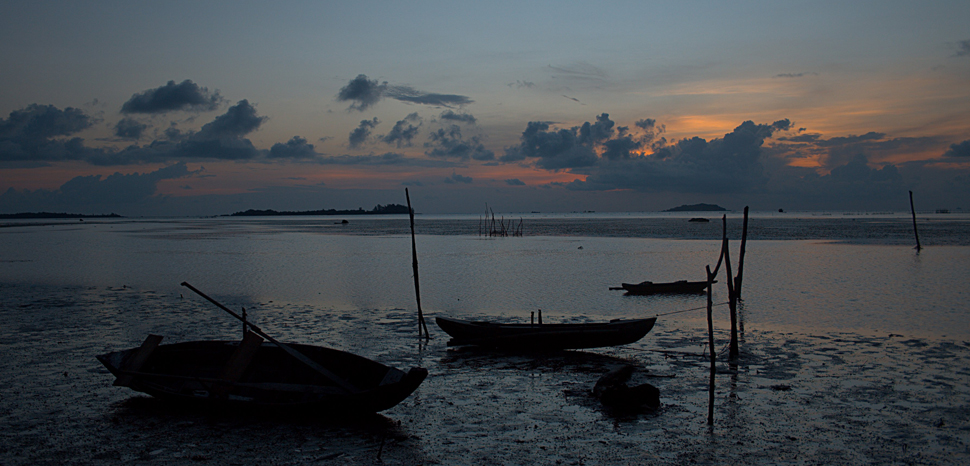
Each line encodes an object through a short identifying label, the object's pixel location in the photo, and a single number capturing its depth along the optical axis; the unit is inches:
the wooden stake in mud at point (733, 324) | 422.9
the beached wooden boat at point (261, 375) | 311.7
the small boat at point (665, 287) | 828.0
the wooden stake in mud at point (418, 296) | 533.0
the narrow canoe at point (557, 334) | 470.3
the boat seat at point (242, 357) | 339.3
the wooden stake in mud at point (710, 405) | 308.1
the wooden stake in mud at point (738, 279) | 549.3
